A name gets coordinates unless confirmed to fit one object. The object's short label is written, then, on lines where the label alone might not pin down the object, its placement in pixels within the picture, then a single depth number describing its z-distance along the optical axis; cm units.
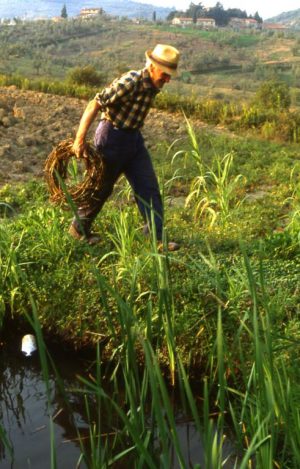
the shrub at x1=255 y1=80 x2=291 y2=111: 1355
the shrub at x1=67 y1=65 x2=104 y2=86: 1619
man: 414
